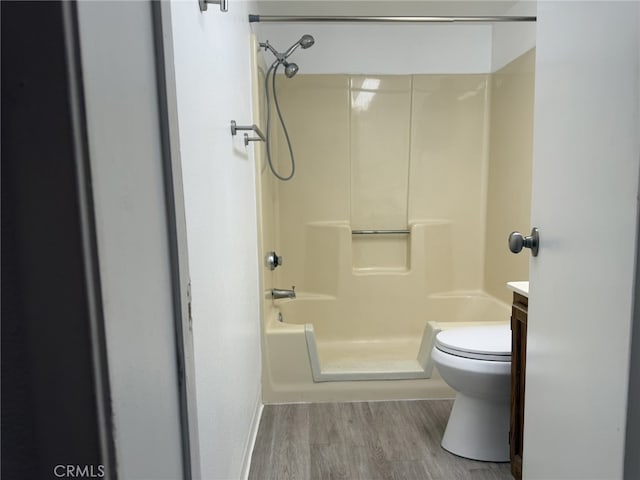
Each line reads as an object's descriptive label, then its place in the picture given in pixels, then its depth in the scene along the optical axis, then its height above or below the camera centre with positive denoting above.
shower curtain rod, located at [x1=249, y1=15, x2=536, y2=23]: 2.00 +0.75
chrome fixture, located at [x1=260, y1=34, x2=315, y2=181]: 2.35 +0.68
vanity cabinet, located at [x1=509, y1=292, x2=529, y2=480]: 1.45 -0.64
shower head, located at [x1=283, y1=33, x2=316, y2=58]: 2.34 +0.77
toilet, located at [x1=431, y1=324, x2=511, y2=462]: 1.63 -0.78
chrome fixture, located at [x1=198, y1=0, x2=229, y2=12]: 1.06 +0.45
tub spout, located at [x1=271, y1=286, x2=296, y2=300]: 2.46 -0.59
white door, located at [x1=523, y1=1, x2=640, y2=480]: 0.78 -0.11
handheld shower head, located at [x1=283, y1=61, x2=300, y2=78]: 2.53 +0.68
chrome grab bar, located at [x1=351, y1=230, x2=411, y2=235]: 2.96 -0.31
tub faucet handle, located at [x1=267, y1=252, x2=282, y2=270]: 2.28 -0.38
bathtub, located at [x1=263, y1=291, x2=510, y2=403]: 2.23 -0.92
